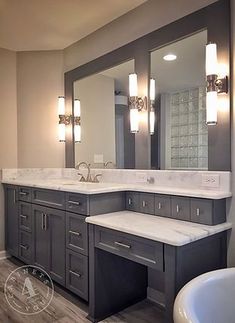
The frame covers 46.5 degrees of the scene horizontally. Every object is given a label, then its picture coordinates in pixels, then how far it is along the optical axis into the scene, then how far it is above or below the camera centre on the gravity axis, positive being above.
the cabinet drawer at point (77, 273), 2.09 -0.92
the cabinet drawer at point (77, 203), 2.10 -0.37
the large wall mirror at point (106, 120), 2.62 +0.39
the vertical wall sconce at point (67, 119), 3.21 +0.45
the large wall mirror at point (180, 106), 2.06 +0.42
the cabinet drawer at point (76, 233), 2.10 -0.61
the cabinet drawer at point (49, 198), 2.39 -0.38
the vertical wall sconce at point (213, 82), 1.85 +0.50
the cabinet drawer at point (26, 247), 2.80 -0.94
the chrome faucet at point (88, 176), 2.92 -0.21
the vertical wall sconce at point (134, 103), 2.44 +0.48
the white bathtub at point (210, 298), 1.15 -0.66
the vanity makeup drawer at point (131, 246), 1.56 -0.56
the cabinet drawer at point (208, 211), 1.75 -0.36
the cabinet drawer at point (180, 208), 1.86 -0.36
